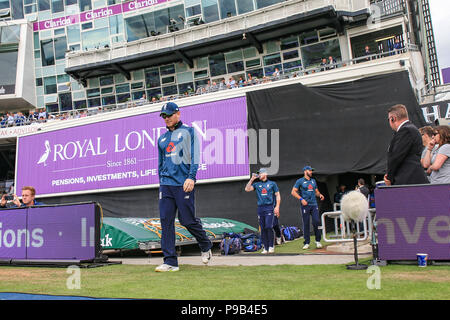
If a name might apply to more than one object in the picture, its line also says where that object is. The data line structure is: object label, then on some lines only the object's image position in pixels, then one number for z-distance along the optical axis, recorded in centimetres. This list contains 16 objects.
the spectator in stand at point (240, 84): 2097
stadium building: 1571
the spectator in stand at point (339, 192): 1653
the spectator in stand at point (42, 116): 2627
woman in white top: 541
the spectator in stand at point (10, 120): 2750
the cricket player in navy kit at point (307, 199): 979
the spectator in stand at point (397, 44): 2098
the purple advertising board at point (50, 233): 644
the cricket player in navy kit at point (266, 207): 900
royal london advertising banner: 1777
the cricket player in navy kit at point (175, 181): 548
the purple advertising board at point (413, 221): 489
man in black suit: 514
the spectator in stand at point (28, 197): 715
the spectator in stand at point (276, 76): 2003
